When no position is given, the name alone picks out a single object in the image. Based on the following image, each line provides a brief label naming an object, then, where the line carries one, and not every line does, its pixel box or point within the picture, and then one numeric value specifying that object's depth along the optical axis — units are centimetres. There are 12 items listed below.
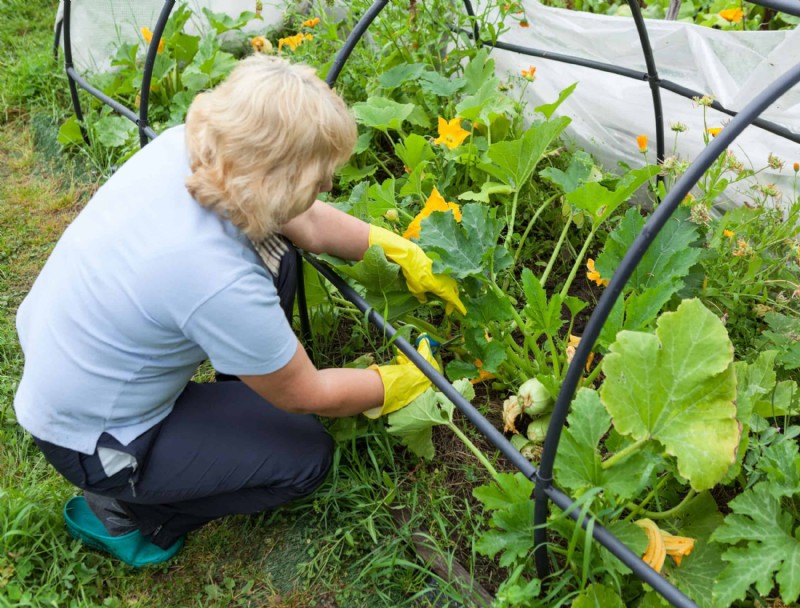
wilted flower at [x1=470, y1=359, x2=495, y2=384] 188
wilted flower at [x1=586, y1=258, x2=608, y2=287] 199
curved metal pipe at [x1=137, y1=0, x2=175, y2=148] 235
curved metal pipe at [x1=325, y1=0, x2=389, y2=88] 184
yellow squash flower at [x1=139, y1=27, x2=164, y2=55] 317
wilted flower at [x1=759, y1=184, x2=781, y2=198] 181
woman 136
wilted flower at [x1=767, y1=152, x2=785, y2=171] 187
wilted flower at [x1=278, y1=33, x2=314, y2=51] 292
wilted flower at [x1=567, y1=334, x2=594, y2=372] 185
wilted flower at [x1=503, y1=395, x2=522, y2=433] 180
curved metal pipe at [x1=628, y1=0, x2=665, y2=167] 198
